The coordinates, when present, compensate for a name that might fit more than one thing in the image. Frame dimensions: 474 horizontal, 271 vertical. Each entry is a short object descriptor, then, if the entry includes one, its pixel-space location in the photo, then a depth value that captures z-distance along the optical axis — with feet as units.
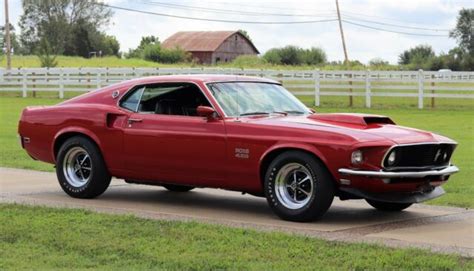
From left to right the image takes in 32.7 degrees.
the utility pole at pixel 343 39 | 171.33
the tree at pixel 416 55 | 246.27
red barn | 339.77
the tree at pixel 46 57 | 175.11
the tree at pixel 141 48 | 307.21
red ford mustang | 26.07
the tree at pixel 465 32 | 212.23
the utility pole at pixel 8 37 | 163.02
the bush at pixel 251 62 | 214.59
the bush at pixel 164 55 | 275.80
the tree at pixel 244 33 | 372.03
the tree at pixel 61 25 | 304.30
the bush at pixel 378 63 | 222.15
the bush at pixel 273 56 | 256.32
